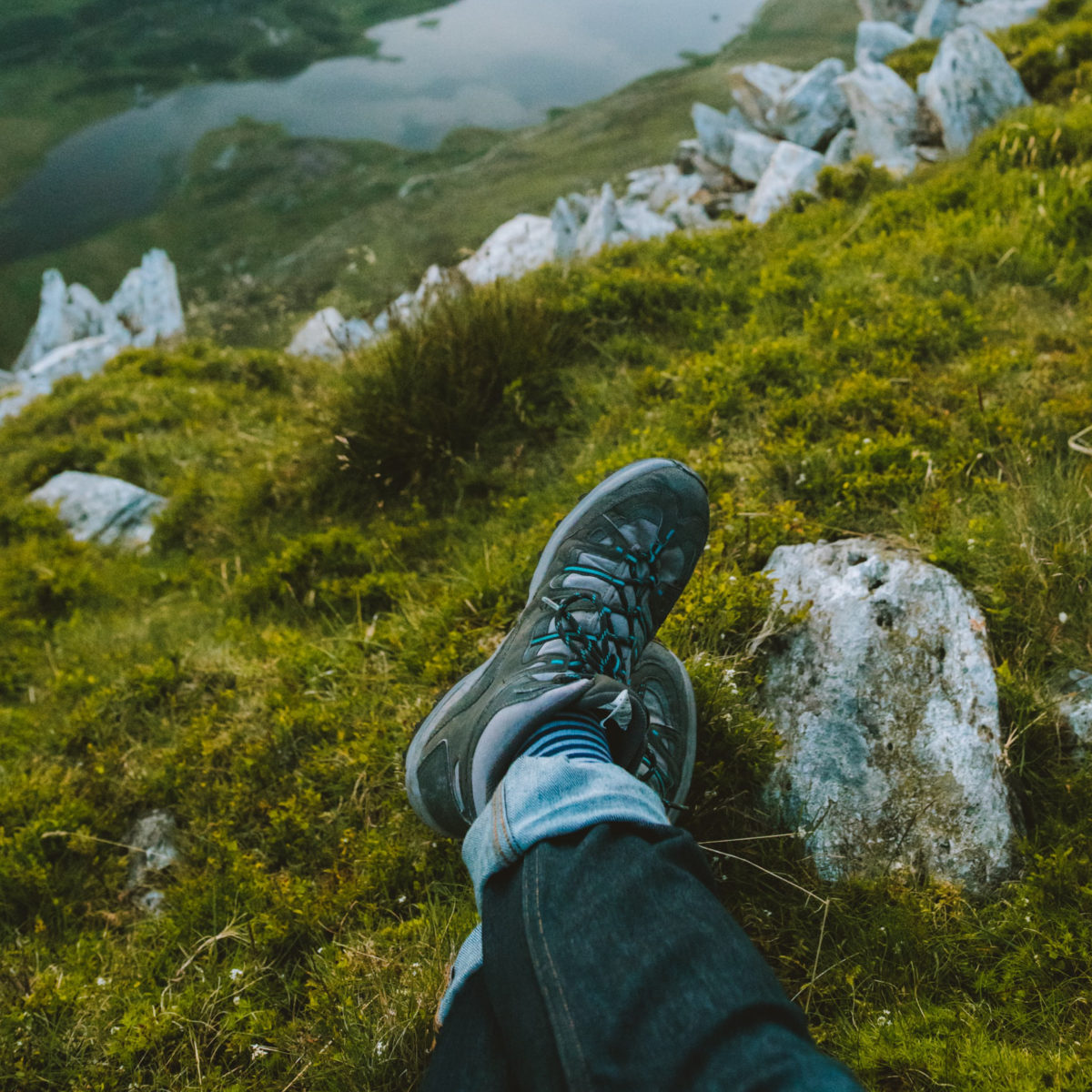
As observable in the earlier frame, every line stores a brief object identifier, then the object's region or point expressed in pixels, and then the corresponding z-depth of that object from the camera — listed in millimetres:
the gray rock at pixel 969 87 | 7344
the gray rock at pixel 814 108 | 10836
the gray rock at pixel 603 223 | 11617
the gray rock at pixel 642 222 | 10678
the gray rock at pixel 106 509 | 5000
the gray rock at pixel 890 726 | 1795
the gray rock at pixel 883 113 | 8156
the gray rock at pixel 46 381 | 9629
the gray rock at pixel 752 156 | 10875
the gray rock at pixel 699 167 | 12445
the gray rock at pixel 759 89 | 13062
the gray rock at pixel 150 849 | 2301
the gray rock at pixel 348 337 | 4426
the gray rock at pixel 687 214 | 10477
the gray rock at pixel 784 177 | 8047
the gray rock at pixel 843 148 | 9062
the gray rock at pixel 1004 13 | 11055
